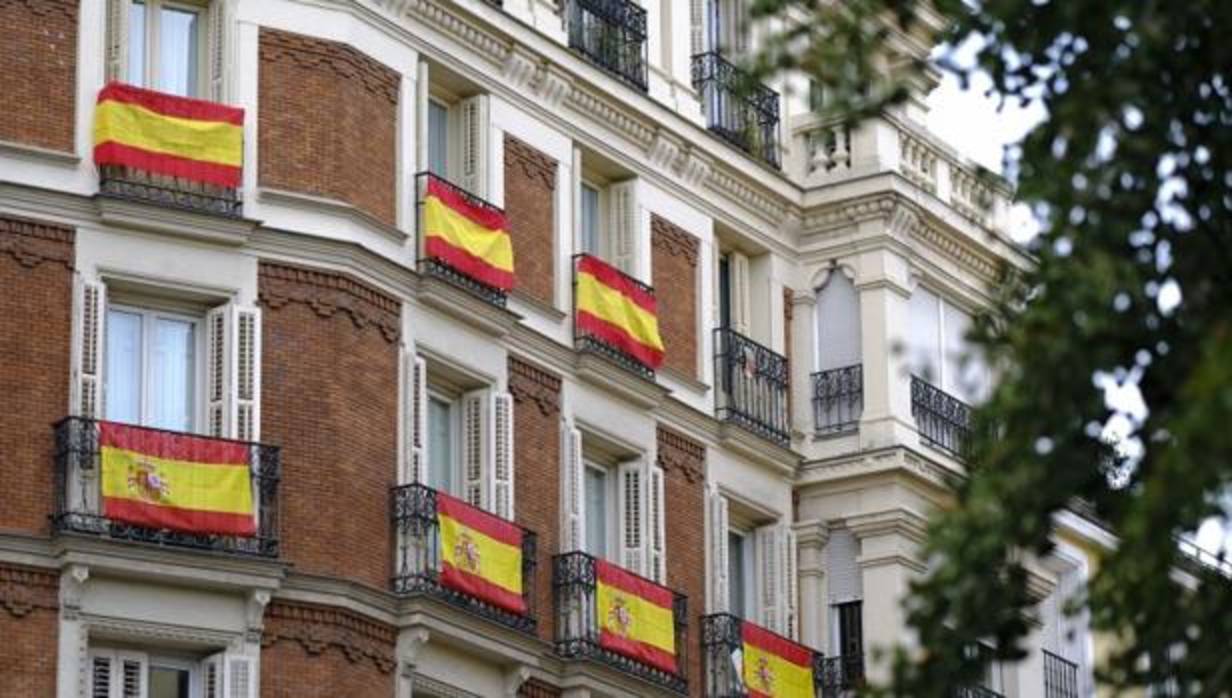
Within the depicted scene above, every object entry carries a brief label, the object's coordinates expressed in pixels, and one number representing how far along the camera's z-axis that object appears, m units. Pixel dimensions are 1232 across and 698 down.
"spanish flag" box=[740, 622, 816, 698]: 52.42
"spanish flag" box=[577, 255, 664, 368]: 50.91
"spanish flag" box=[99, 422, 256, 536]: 44.44
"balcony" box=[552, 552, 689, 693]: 49.16
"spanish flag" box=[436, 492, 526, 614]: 46.97
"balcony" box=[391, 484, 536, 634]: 46.53
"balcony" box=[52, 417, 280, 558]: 44.25
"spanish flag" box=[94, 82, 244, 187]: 45.50
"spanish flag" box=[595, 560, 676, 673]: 49.62
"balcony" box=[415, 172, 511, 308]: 48.00
